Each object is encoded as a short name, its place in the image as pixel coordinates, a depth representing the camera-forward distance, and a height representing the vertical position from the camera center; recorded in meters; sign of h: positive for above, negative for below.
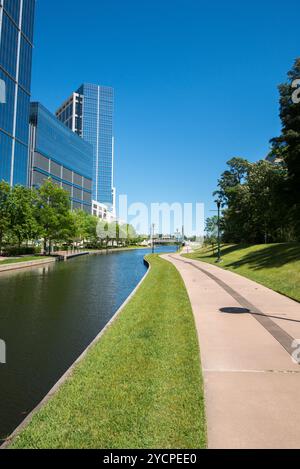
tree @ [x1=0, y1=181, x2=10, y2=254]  39.81 +4.75
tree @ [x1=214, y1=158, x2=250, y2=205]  57.60 +13.17
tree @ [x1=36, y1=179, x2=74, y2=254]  51.12 +5.54
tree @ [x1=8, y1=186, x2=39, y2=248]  41.22 +3.98
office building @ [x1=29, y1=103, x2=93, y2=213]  106.50 +35.16
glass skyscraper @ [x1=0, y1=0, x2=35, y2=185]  77.94 +42.41
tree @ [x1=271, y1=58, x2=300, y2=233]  23.26 +8.59
